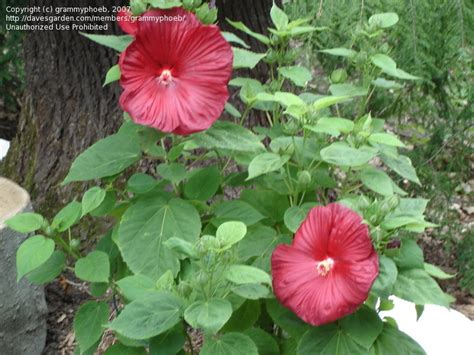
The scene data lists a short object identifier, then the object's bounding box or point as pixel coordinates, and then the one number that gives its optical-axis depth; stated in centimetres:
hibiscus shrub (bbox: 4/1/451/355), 123
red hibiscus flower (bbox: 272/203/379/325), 120
